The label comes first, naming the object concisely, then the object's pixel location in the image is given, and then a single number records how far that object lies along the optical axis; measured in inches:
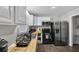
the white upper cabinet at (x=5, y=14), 16.7
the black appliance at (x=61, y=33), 132.0
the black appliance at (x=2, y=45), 18.0
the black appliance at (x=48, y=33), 135.1
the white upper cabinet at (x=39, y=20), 161.6
